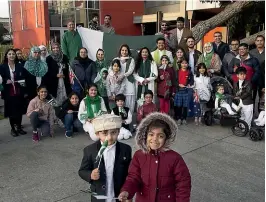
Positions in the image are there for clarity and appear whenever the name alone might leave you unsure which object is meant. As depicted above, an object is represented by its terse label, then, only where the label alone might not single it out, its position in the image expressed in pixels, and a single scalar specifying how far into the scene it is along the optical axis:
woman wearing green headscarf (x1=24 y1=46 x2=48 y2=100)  5.77
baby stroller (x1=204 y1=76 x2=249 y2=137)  5.43
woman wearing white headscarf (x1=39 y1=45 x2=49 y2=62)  6.11
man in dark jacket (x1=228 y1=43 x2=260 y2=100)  5.79
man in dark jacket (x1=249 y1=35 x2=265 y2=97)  5.87
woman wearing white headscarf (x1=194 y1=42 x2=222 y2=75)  6.30
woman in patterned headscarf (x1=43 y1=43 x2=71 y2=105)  6.12
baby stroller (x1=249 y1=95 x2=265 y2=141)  5.11
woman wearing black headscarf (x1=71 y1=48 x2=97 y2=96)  6.07
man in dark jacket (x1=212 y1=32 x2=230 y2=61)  6.63
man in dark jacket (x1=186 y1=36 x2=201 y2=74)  6.45
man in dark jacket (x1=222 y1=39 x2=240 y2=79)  6.23
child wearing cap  2.32
